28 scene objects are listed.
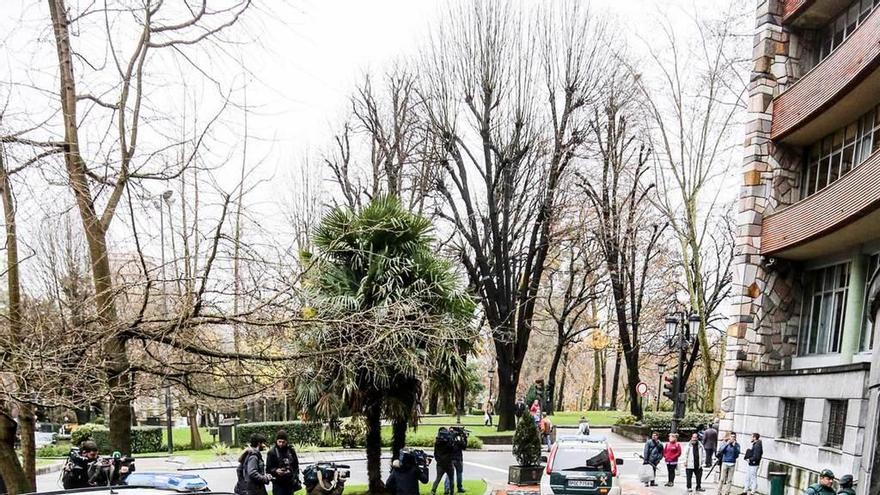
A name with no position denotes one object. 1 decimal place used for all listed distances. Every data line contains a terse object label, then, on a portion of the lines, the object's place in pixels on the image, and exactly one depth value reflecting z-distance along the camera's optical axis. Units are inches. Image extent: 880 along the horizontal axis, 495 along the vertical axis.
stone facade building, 657.0
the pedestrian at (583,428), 1070.1
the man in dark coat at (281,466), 503.5
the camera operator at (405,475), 525.7
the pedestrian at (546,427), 1093.1
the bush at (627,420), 1471.5
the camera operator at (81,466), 479.8
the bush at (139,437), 1181.3
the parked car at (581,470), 642.8
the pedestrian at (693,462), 799.7
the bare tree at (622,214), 1486.2
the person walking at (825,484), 475.5
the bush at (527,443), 801.6
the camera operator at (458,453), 695.6
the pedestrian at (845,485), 466.9
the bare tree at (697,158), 1273.4
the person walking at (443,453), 675.4
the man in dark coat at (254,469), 472.7
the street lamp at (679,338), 892.0
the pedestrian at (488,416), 1604.3
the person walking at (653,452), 844.0
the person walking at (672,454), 842.8
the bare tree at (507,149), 1210.6
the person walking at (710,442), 894.4
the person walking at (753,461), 716.7
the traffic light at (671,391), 984.3
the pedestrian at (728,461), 739.4
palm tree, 598.9
